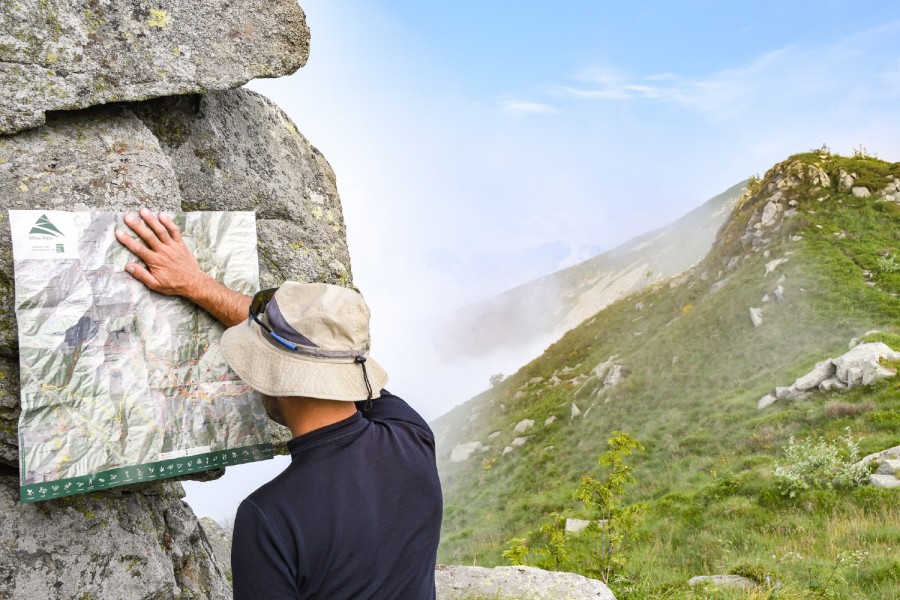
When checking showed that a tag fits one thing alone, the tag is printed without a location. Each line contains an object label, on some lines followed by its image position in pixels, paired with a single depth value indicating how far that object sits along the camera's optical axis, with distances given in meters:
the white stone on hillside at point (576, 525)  18.17
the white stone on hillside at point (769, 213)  39.25
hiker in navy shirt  3.14
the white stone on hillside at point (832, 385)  20.98
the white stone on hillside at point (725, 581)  10.14
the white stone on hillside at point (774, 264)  33.75
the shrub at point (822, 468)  14.78
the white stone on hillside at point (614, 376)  34.22
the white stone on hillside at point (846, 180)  36.97
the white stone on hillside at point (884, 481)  13.88
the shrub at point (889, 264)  28.95
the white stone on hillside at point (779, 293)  30.62
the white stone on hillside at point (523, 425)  36.29
